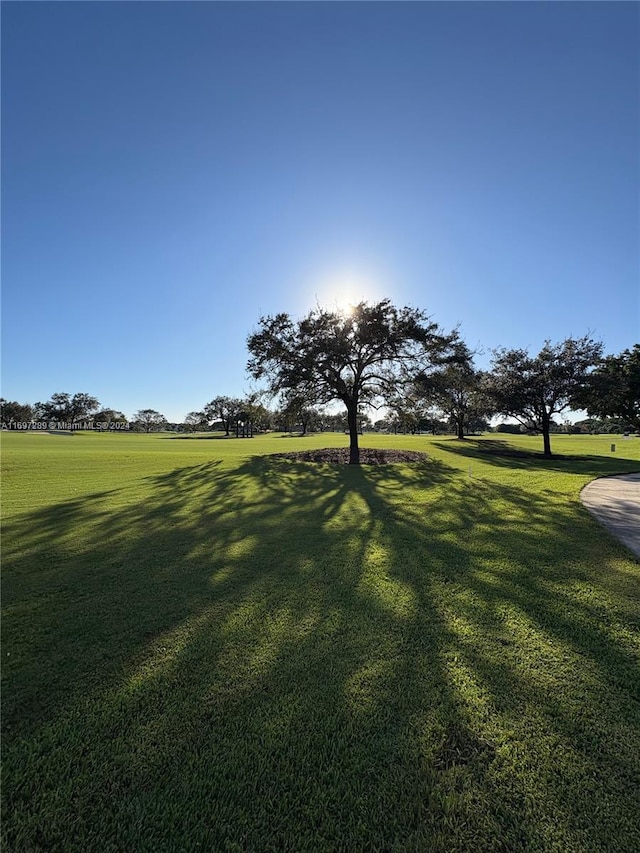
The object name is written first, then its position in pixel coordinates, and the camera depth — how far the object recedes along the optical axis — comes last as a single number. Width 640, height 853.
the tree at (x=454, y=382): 19.77
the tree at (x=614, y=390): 19.08
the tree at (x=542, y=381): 19.69
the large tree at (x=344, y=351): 18.77
